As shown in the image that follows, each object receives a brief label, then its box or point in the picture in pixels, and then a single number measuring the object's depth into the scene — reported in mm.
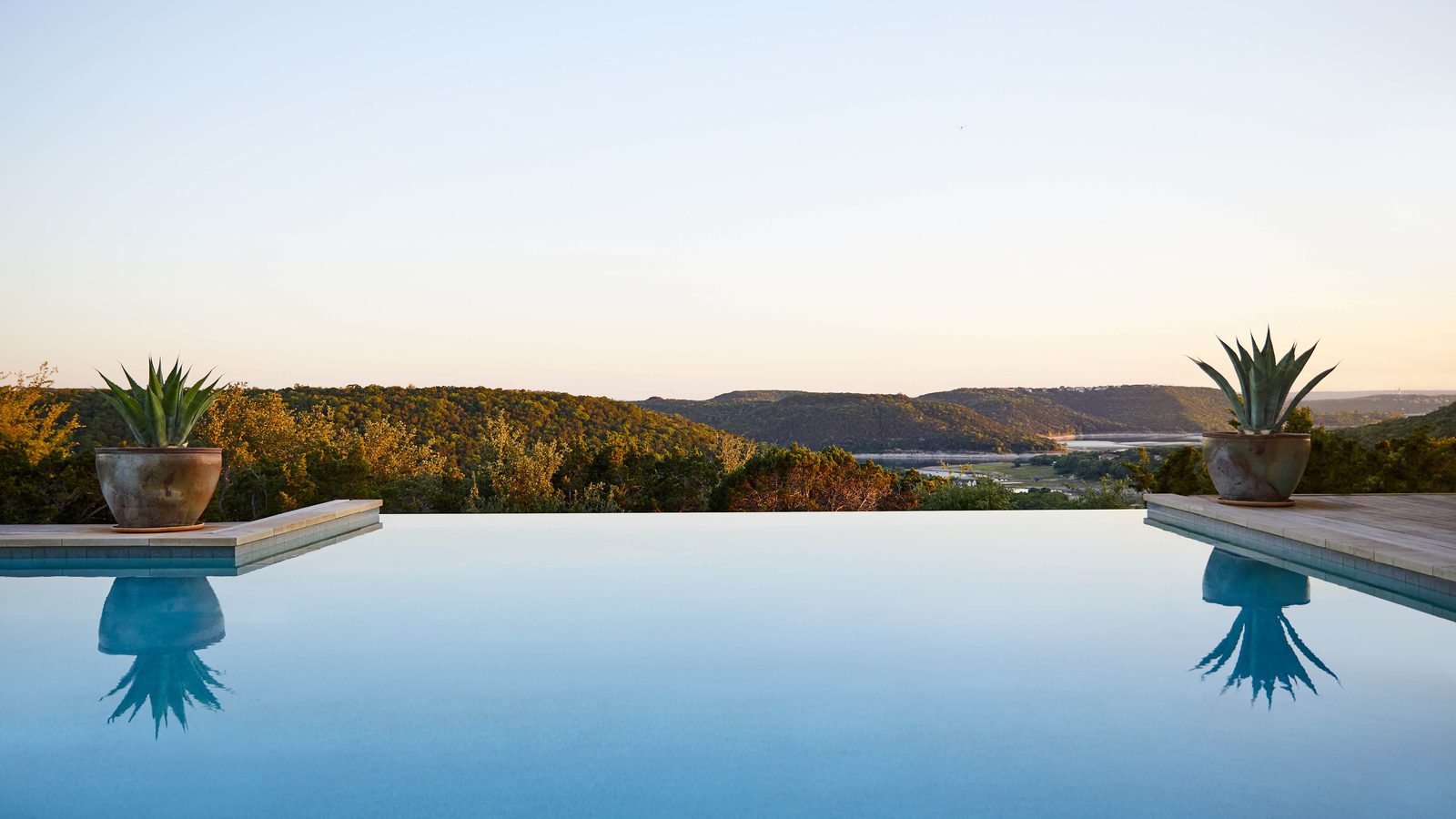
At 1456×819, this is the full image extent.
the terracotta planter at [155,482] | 5551
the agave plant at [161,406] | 5719
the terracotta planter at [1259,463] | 6941
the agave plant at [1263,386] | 7020
